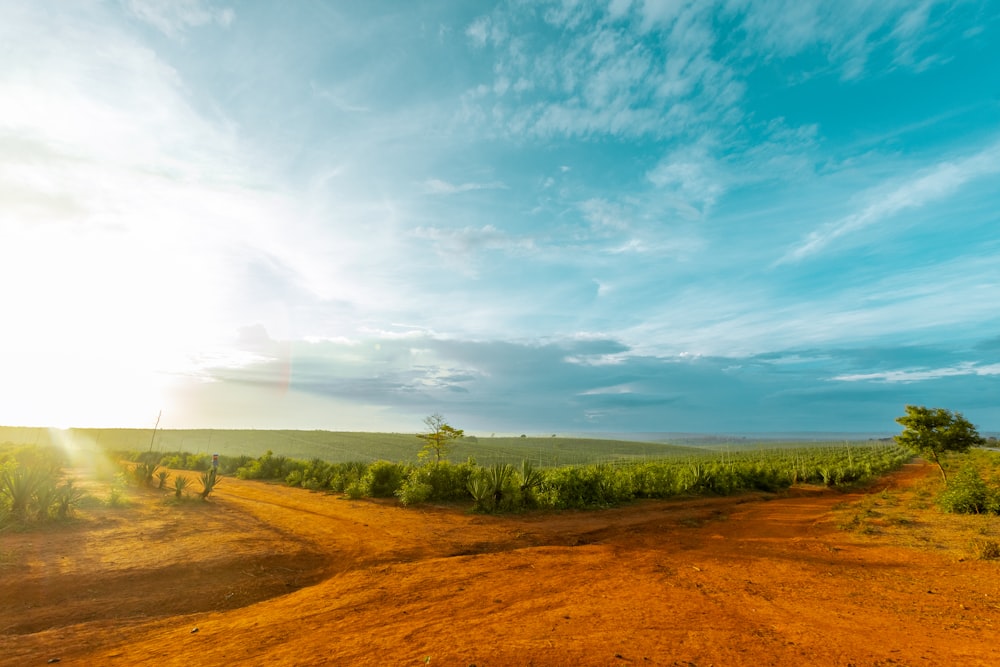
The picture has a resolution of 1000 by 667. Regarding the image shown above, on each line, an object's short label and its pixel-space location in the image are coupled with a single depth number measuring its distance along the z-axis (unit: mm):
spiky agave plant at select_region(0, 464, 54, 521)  10703
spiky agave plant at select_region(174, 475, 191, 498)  14275
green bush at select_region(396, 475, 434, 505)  14977
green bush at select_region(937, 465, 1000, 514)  13625
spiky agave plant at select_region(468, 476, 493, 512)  14109
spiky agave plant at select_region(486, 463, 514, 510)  14406
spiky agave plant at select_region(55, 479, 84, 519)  10984
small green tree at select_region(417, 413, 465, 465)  20453
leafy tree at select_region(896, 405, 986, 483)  17609
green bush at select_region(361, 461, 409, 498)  16672
